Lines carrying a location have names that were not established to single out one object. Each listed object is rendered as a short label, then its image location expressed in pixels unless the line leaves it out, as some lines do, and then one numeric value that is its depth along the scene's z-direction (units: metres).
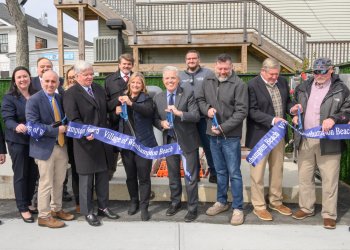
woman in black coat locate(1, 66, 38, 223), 4.83
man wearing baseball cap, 4.63
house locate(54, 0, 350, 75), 13.70
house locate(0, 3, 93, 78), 29.33
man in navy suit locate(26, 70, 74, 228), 4.59
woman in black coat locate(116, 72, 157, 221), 4.84
